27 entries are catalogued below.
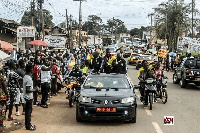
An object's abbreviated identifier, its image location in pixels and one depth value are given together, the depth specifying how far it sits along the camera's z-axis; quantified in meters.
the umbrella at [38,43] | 25.17
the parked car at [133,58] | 42.23
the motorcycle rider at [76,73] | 14.56
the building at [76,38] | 106.59
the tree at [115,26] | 145.54
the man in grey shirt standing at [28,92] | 9.20
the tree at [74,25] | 115.25
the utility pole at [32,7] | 32.52
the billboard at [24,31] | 25.38
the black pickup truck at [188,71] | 19.67
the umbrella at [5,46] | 18.94
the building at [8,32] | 40.94
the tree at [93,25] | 138.00
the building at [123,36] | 144.75
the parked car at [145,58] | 35.87
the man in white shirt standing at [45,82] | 13.07
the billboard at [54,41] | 29.41
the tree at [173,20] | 58.86
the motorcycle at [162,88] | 14.53
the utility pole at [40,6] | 31.78
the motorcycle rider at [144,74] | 13.63
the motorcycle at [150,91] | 12.84
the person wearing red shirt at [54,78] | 15.89
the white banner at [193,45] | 36.62
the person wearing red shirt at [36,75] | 13.87
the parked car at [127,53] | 58.58
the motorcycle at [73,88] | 13.45
